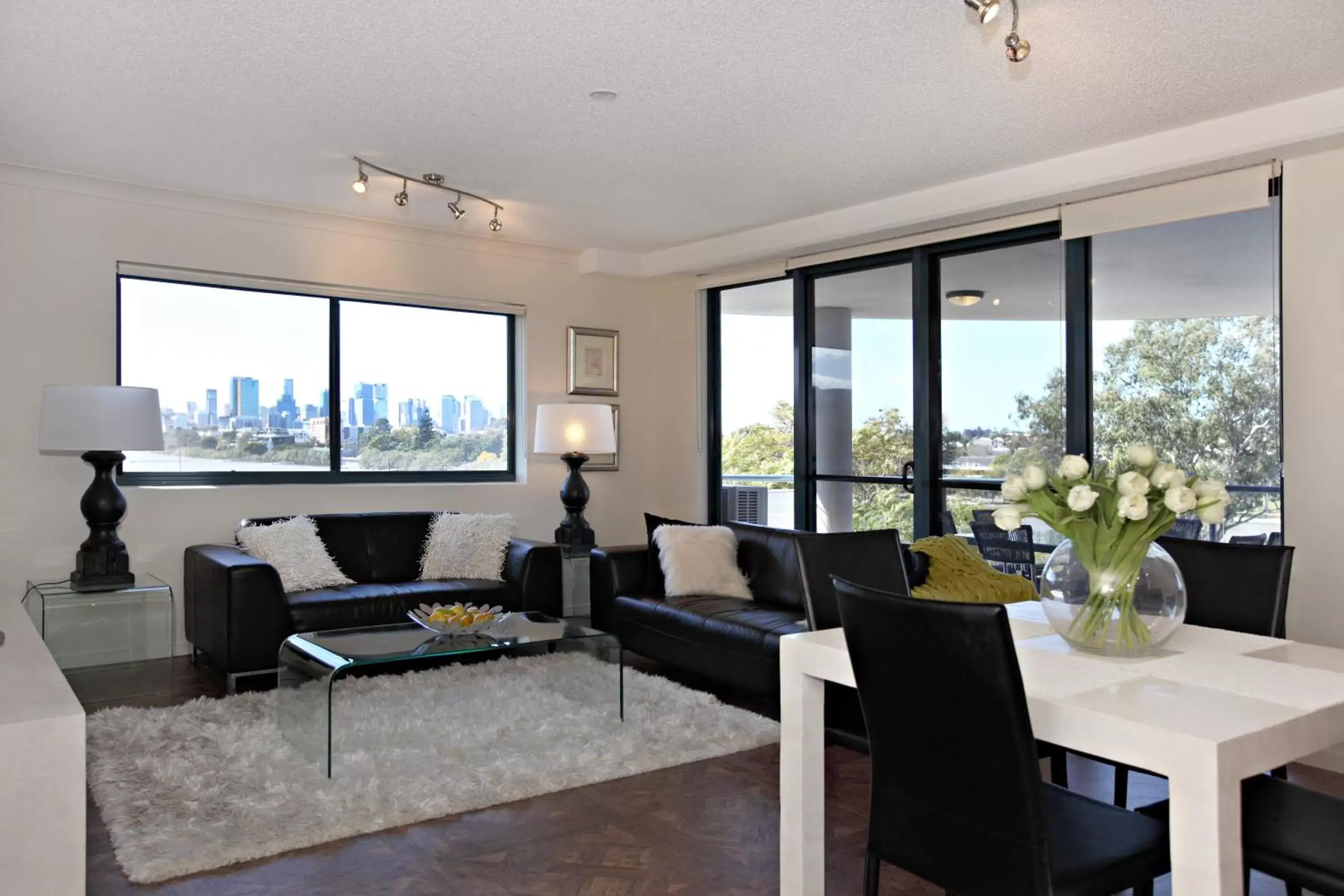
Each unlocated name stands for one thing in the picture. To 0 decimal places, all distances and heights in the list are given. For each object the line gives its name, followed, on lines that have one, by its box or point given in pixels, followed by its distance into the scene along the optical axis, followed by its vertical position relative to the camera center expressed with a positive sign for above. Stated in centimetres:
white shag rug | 293 -114
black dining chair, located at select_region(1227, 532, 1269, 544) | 426 -42
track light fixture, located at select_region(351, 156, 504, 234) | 473 +134
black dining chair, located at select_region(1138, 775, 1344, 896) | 182 -78
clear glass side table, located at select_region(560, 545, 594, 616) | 607 -85
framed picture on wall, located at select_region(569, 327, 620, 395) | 682 +60
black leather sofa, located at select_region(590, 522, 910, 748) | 296 -77
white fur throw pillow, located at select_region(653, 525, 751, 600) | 494 -60
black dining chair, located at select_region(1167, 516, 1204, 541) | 454 -39
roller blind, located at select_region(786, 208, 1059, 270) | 493 +117
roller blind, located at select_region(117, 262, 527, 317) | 521 +93
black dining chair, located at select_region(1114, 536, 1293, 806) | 262 -39
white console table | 208 -77
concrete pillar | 619 +21
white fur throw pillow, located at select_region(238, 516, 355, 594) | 498 -56
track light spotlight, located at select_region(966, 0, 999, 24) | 269 +122
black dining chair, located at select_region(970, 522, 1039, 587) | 509 -56
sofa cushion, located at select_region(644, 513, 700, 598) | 521 -70
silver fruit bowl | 395 -73
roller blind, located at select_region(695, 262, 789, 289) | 648 +117
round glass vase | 216 -36
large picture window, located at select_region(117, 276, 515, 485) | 538 +38
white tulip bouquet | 208 -15
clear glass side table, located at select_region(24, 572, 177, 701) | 445 -88
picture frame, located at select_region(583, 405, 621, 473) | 687 -11
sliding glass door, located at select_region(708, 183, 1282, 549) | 438 +40
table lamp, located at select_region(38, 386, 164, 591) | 439 +3
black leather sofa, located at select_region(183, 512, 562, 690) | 445 -75
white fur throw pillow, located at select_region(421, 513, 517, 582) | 553 -59
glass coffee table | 343 -79
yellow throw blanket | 412 -58
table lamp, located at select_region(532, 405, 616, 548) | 614 +9
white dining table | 159 -49
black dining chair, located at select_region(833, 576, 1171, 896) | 169 -62
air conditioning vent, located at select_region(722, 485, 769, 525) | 679 -41
